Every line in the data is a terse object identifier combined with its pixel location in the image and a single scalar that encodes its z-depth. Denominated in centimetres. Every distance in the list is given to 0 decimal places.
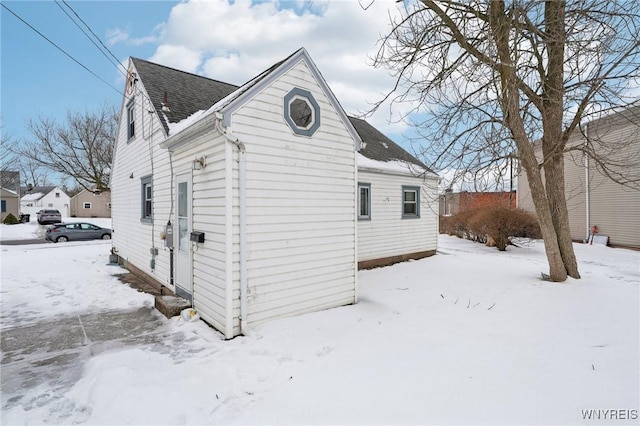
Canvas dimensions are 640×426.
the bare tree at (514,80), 610
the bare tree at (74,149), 2267
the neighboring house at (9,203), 3347
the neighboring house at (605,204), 1355
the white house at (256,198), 469
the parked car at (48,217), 2998
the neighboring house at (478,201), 1573
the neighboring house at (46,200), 4959
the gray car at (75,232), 1844
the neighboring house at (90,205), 4197
